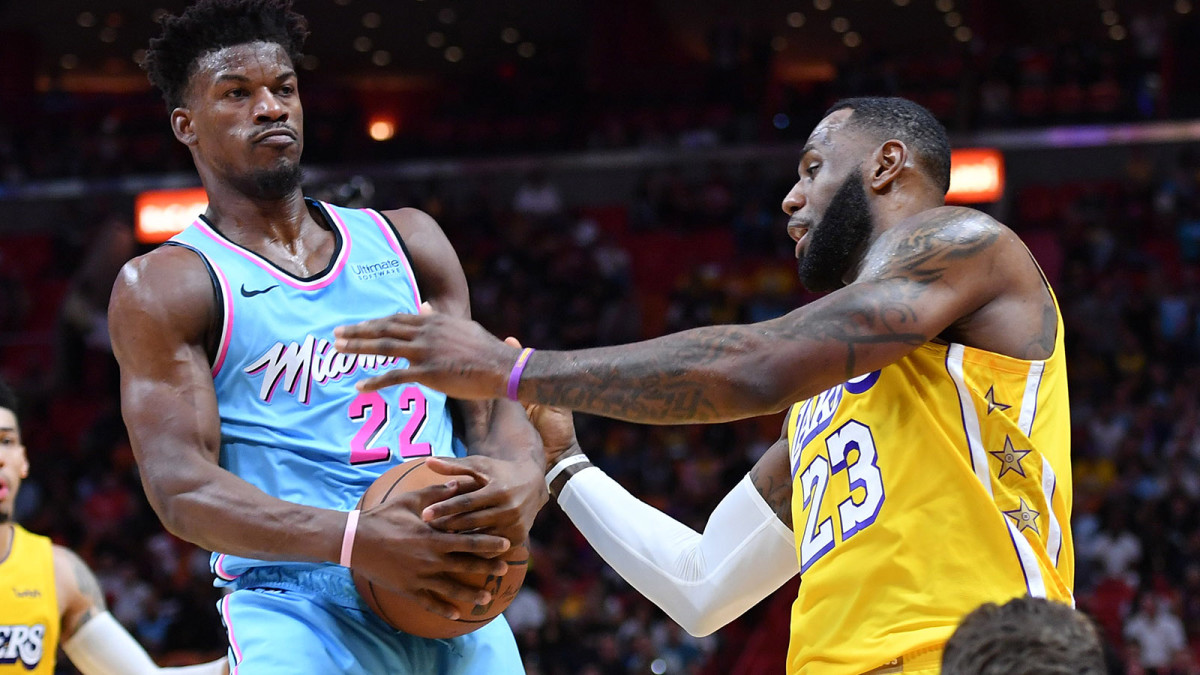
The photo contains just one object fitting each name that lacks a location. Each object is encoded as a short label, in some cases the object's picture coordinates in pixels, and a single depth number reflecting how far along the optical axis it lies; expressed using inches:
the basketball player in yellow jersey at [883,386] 116.9
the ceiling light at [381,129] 787.5
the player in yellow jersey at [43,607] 223.9
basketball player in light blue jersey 124.0
